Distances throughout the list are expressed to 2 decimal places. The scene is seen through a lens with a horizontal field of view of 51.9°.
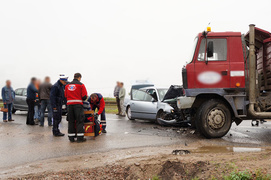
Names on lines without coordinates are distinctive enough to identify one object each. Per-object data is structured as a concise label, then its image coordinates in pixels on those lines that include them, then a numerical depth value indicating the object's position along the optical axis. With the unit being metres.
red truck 7.16
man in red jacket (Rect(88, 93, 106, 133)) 8.36
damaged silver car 10.48
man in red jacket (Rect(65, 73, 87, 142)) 7.39
